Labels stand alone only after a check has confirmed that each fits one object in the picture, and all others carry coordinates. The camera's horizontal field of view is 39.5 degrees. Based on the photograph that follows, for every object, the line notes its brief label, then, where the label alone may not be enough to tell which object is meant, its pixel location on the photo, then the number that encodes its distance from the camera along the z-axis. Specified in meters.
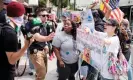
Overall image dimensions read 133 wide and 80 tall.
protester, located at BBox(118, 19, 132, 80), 3.37
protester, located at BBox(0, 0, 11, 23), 3.00
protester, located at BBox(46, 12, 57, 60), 5.49
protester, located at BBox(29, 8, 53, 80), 3.47
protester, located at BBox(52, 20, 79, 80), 3.29
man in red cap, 1.81
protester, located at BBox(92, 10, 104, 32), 3.55
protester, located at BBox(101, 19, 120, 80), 2.66
